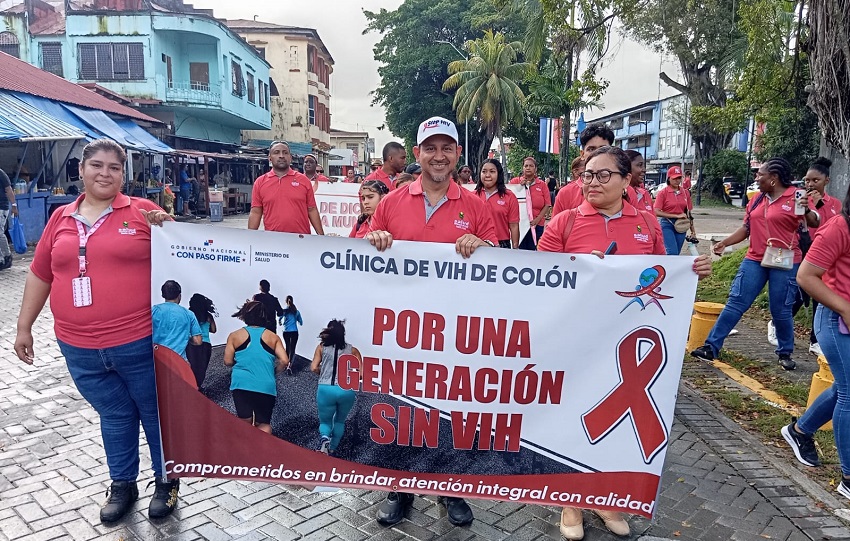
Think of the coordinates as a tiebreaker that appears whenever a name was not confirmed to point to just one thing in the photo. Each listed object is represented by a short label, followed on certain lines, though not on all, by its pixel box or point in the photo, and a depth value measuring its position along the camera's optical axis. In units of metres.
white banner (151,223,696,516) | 2.96
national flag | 24.03
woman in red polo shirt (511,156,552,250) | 9.59
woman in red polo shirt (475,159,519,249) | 7.21
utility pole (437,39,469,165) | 38.94
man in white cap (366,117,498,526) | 3.28
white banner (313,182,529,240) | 10.13
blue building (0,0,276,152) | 28.69
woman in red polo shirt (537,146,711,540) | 3.25
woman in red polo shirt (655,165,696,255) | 9.00
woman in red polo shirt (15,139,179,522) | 2.99
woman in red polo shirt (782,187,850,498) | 3.21
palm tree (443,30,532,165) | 36.72
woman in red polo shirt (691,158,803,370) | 5.59
